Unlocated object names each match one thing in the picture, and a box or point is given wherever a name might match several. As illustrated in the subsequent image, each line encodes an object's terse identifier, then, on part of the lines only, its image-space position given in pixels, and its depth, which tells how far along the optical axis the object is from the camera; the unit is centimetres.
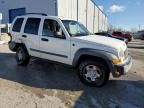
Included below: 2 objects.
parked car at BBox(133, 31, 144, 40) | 1673
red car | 1297
